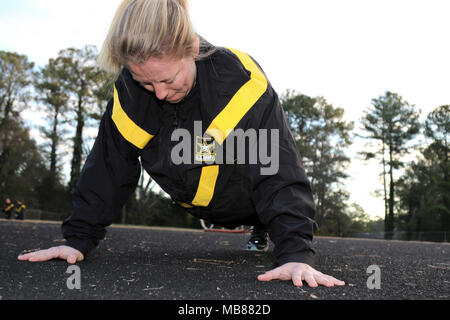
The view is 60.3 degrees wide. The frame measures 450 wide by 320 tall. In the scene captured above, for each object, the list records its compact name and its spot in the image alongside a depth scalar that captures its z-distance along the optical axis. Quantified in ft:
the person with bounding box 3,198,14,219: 45.93
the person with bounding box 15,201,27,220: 46.70
